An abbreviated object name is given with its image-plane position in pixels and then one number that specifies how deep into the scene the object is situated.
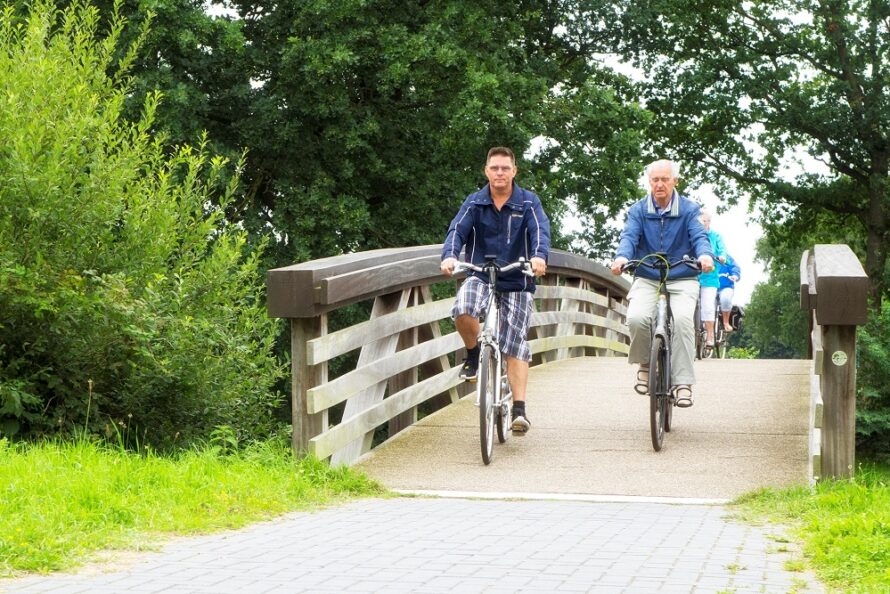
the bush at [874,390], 12.98
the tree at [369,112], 19.30
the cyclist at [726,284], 14.34
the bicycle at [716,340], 14.12
